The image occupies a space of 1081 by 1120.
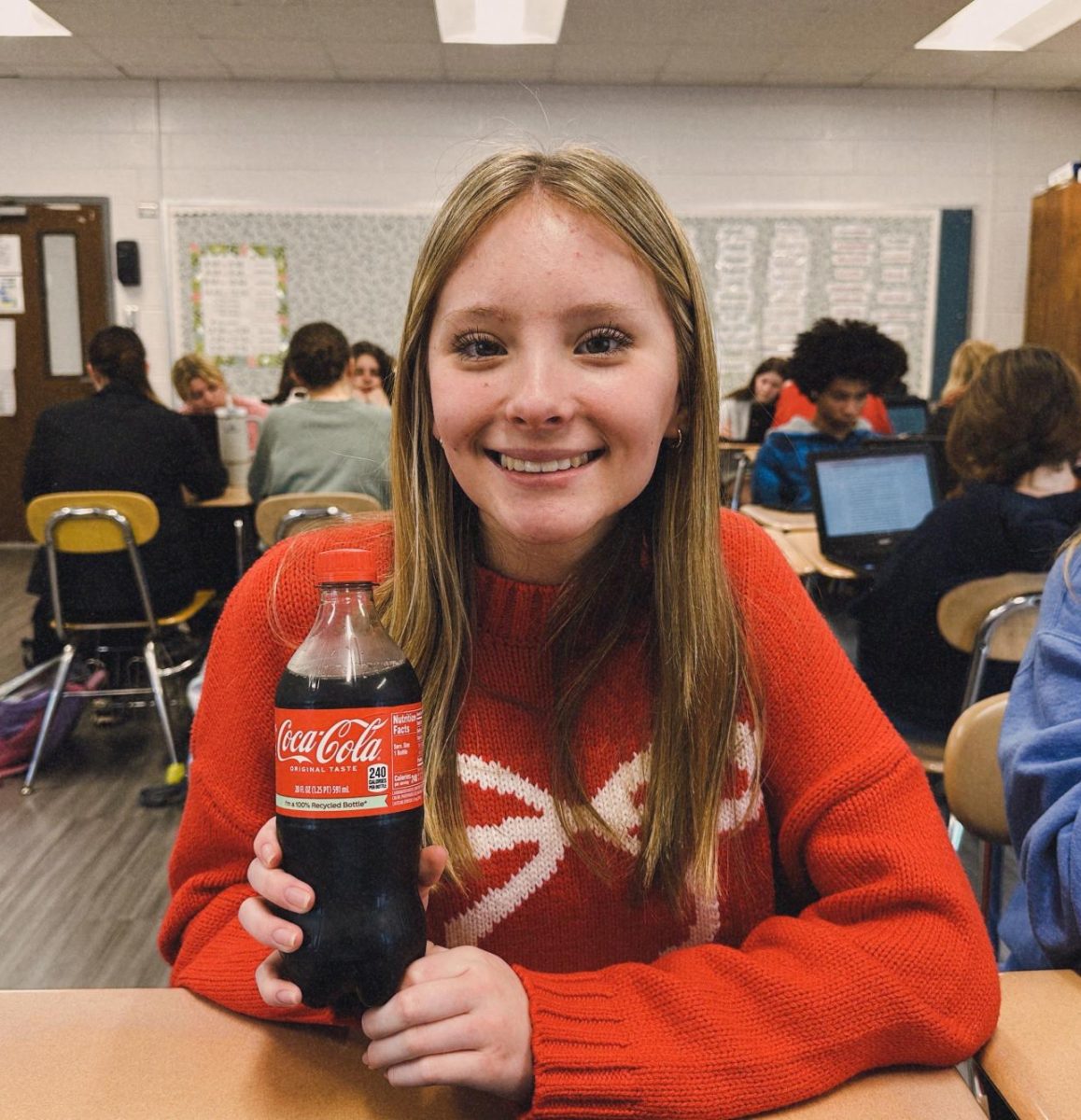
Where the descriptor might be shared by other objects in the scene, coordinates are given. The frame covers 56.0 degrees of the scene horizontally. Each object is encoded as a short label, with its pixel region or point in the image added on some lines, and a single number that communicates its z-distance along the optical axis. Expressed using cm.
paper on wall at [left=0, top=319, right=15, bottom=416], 676
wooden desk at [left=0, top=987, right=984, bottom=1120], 67
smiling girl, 74
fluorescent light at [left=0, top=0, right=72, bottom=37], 568
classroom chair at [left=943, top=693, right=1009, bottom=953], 131
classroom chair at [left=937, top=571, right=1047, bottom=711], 208
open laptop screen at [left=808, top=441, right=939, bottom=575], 308
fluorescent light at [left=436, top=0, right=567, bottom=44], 562
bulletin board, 679
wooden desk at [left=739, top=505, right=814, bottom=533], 353
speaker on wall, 670
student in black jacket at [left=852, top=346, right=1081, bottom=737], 230
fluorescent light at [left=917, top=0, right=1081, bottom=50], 567
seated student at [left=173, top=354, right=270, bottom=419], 514
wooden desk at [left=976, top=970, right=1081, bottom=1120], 68
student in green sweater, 363
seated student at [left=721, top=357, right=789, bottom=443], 507
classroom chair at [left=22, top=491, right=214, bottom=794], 305
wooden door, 676
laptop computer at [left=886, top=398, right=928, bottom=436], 528
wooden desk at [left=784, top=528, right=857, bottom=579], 286
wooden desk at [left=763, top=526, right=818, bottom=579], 290
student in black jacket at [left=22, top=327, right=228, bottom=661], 322
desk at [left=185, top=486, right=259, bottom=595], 395
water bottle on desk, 425
